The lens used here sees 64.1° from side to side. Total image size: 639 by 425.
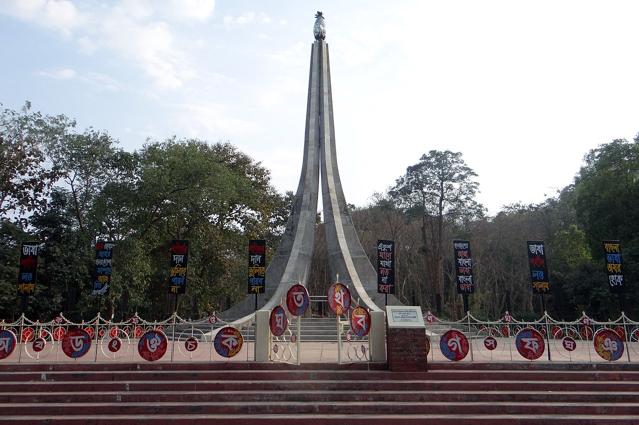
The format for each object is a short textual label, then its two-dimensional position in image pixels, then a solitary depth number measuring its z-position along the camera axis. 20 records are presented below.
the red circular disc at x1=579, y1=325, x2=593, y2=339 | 17.47
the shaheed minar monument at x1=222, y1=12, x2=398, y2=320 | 19.12
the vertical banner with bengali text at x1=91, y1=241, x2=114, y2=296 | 13.05
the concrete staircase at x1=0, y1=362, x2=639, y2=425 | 6.91
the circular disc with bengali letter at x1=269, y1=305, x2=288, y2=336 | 8.89
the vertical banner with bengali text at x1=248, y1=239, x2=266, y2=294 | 13.62
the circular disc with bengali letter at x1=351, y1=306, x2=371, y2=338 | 8.98
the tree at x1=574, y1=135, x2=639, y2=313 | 21.27
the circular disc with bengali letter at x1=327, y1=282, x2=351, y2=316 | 8.98
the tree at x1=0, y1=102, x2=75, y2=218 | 18.80
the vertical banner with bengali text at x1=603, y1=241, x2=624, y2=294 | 11.47
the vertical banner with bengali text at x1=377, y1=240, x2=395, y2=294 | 15.27
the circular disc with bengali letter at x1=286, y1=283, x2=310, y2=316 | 8.87
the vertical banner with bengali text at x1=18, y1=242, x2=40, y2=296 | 11.89
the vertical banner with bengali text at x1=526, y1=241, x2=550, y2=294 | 11.02
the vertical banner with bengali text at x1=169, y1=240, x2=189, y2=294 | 12.00
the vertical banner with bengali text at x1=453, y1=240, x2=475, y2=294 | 12.50
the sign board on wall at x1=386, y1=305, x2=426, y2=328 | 8.50
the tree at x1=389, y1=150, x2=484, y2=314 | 27.64
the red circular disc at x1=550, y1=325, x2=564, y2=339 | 16.66
